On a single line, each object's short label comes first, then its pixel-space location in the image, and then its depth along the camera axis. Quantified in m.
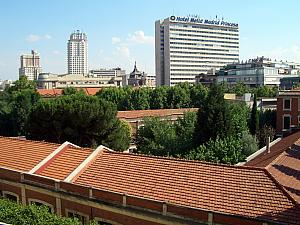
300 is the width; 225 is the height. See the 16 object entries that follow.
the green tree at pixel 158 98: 91.00
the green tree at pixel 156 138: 40.88
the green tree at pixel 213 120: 39.53
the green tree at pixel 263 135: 47.62
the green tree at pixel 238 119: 42.02
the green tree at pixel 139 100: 89.15
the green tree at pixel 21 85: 109.34
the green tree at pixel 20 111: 66.81
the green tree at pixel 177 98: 90.75
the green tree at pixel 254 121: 53.50
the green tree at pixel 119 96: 91.06
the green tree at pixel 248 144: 38.38
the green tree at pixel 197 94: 91.73
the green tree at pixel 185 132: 40.50
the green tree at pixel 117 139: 42.84
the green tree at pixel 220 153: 31.23
